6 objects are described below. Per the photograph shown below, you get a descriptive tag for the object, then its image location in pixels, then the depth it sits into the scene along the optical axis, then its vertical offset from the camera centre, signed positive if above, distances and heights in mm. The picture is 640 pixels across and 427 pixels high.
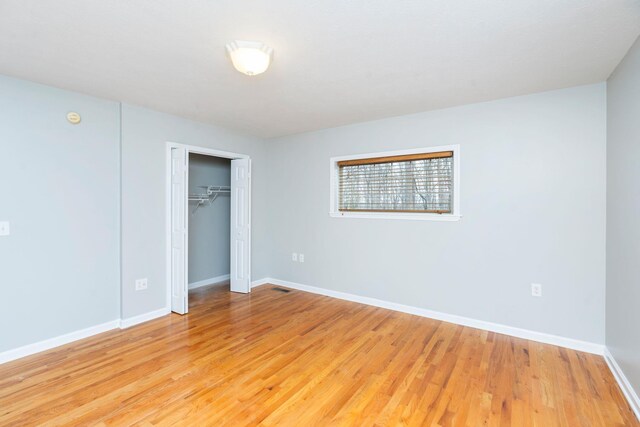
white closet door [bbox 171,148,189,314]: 3613 -211
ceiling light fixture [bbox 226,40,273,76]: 1975 +1032
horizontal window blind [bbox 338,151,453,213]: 3506 +370
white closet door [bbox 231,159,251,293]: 4492 -178
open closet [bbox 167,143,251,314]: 3637 -114
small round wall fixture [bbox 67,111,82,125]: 2865 +898
